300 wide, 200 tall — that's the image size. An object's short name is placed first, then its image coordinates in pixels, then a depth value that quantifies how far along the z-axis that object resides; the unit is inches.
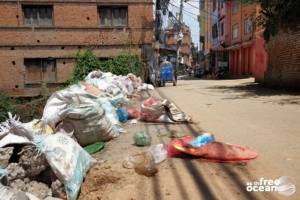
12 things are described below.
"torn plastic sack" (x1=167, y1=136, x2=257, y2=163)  214.4
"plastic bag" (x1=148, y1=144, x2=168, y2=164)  217.5
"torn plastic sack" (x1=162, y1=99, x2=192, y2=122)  343.6
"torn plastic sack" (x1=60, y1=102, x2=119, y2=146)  252.1
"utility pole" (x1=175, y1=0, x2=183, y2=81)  1209.0
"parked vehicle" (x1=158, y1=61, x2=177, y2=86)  938.1
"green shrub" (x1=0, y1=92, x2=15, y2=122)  743.7
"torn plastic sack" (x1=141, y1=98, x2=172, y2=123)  350.1
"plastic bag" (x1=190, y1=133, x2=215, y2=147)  223.5
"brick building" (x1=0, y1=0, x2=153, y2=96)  926.4
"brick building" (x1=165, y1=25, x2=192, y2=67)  2837.4
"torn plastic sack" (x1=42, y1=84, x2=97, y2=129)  261.4
